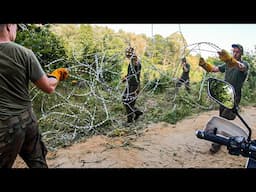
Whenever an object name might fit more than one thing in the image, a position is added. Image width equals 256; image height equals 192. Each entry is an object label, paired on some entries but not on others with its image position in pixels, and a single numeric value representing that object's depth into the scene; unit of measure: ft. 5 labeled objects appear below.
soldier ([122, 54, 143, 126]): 8.76
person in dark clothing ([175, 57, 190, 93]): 9.66
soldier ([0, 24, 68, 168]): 3.86
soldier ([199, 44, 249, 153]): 7.47
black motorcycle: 2.84
